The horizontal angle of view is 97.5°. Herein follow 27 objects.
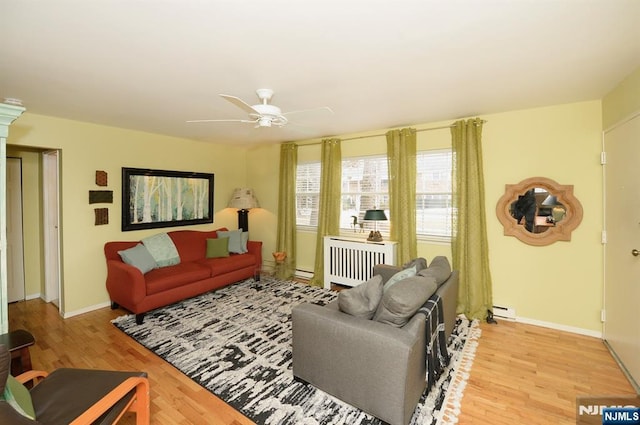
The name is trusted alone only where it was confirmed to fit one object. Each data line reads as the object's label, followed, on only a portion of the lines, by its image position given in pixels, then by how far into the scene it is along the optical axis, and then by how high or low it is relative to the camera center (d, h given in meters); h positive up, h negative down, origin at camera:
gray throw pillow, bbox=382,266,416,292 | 2.42 -0.59
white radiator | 4.07 -0.74
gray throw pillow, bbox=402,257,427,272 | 2.80 -0.57
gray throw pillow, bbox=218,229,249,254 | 4.89 -0.52
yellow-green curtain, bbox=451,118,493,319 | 3.49 -0.23
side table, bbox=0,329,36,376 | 1.91 -0.97
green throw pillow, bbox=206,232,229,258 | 4.62 -0.62
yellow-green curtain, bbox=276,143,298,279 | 5.13 +0.08
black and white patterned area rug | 1.99 -1.39
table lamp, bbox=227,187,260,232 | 5.34 +0.14
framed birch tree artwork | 4.24 +0.22
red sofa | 3.38 -0.87
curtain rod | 3.72 +1.14
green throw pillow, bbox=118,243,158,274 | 3.65 -0.62
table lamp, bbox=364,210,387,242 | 4.05 -0.12
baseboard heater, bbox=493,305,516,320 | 3.44 -1.29
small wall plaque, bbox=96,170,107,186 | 3.89 +0.47
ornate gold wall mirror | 3.13 -0.04
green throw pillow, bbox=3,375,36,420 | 1.32 -0.93
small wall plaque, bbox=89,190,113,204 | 3.86 +0.21
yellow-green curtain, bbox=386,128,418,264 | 3.96 +0.26
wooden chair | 1.44 -1.03
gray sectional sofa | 1.75 -0.94
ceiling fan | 2.47 +0.88
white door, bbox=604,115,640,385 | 2.30 -0.34
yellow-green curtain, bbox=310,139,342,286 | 4.66 +0.21
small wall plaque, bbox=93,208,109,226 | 3.91 -0.05
